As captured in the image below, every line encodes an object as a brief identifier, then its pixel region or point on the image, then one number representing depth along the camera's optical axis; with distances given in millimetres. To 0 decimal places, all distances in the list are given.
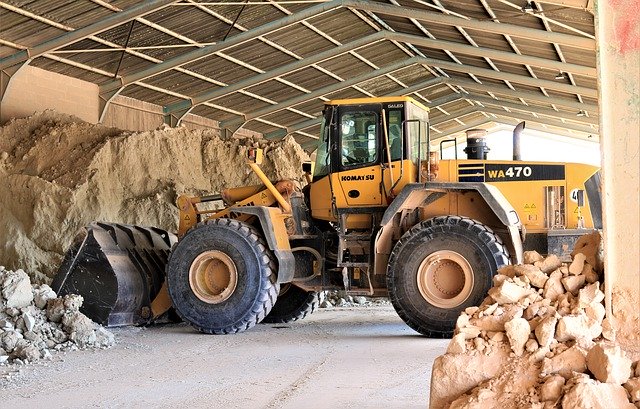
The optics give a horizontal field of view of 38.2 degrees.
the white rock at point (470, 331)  5214
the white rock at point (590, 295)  5113
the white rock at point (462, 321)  5252
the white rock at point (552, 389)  4629
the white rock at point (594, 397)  4434
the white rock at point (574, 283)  5336
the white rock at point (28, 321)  10312
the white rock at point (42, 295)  11117
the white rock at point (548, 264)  5703
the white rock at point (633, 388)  4562
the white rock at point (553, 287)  5362
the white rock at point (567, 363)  4789
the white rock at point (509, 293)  5355
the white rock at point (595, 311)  5066
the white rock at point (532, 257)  5959
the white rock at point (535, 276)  5465
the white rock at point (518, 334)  4982
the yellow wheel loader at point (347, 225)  11992
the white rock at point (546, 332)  4930
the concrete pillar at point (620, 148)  5148
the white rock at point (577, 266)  5441
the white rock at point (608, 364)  4574
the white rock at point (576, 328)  4926
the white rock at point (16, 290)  10797
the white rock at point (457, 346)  5137
